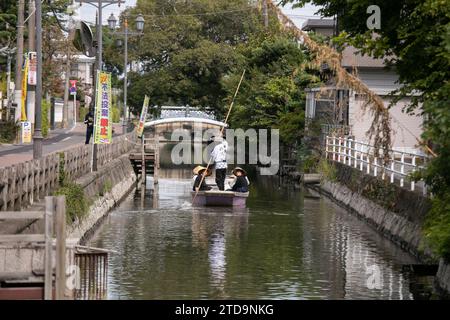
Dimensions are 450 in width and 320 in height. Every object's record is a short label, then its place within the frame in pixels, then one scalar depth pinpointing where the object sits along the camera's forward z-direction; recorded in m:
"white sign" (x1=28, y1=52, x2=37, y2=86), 45.31
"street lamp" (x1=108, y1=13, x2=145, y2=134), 55.44
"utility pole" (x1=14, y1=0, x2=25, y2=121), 50.59
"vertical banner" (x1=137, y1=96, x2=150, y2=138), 54.50
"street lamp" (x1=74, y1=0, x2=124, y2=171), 37.53
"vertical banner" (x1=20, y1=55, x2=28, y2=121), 50.43
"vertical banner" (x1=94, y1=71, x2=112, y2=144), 34.42
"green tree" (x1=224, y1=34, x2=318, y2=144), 58.69
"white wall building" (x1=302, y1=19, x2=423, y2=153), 49.85
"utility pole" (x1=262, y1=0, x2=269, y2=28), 69.88
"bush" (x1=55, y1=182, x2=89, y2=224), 25.64
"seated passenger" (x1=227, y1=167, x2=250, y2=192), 36.72
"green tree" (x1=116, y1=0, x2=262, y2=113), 94.81
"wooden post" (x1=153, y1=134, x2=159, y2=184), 48.94
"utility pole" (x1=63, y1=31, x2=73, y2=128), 82.06
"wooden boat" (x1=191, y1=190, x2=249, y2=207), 36.38
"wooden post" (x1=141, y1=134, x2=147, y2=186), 48.75
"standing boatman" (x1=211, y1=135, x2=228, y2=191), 37.66
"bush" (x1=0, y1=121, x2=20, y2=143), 53.53
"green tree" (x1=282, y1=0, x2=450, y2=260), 17.45
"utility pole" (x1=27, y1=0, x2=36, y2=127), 50.13
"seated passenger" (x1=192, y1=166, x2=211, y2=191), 37.88
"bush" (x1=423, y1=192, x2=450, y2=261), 18.39
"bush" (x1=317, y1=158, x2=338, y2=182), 43.94
